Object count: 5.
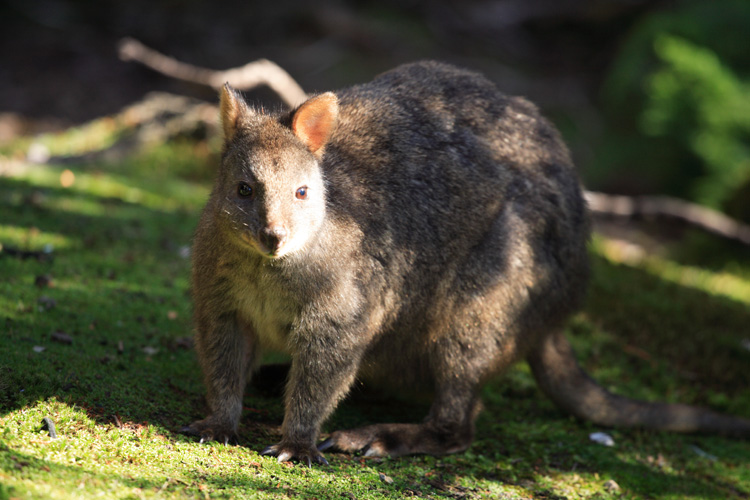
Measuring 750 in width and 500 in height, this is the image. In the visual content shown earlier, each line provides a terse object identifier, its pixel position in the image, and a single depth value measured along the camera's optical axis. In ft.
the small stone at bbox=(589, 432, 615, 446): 36.81
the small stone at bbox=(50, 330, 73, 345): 32.65
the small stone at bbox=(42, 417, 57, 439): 24.95
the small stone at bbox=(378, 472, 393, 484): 29.12
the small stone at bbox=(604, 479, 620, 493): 32.39
